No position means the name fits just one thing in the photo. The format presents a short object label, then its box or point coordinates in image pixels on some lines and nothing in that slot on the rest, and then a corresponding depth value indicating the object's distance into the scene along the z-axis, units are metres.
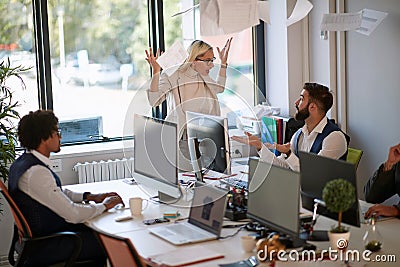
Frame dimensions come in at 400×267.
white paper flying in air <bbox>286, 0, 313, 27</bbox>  4.72
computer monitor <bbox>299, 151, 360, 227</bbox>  3.04
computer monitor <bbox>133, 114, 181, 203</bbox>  3.67
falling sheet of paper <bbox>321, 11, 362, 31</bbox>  4.88
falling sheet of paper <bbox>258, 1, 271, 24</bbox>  4.09
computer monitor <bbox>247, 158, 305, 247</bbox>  2.91
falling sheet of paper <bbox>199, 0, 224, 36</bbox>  3.86
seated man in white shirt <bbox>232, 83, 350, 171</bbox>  4.18
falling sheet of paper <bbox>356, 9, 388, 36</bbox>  4.75
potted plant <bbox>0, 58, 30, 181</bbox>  4.69
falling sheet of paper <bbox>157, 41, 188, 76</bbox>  5.01
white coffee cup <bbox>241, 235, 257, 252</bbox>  2.96
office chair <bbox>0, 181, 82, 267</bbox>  3.53
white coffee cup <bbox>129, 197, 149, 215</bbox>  3.70
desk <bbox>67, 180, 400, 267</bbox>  2.95
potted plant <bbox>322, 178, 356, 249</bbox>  2.65
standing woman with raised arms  4.97
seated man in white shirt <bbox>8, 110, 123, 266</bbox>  3.59
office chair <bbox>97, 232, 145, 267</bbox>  2.75
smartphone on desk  3.54
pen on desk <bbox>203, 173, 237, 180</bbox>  4.30
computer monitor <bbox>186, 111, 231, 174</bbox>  3.95
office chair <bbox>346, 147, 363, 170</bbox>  4.34
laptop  3.21
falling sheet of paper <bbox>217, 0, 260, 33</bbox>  3.84
